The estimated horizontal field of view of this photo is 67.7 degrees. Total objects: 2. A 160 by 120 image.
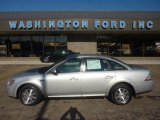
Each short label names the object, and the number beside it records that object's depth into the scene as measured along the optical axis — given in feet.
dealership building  41.85
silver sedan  11.85
